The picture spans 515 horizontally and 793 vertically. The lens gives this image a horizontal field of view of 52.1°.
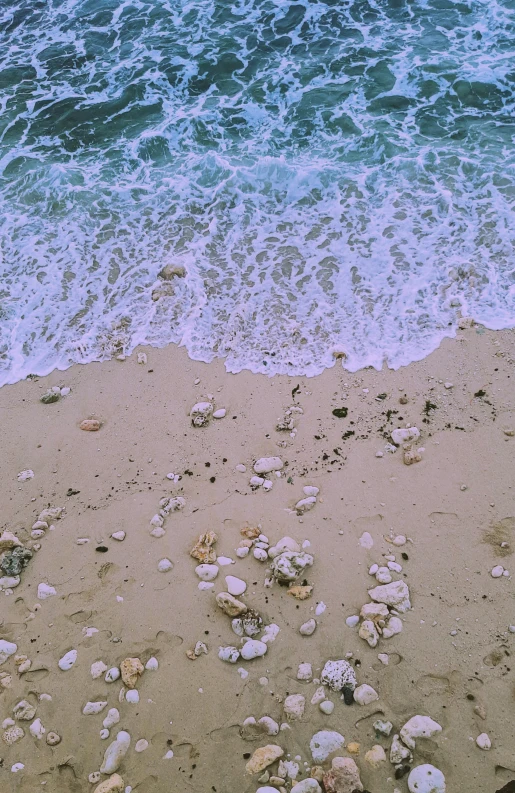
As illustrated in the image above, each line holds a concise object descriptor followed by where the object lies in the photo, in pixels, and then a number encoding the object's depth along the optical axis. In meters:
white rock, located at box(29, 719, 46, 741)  3.74
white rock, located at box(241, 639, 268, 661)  3.97
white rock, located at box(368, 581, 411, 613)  4.18
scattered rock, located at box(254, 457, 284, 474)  5.32
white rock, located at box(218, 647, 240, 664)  3.98
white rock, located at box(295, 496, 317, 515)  4.94
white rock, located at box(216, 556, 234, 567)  4.61
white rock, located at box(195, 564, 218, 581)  4.52
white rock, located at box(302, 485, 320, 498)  5.06
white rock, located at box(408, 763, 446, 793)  3.27
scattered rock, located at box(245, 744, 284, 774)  3.45
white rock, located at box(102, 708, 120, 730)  3.74
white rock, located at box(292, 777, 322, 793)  3.30
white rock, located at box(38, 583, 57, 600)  4.55
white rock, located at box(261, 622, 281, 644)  4.09
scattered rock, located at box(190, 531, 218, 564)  4.64
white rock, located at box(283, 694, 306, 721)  3.67
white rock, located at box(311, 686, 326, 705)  3.72
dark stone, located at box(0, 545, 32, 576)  4.72
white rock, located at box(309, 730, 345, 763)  3.49
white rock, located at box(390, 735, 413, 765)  3.39
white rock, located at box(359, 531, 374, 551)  4.63
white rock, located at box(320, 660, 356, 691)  3.78
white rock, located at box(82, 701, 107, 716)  3.82
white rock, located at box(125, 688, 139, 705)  3.84
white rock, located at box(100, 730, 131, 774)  3.54
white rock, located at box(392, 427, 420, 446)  5.43
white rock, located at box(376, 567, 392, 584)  4.34
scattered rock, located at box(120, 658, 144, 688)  3.92
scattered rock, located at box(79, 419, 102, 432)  6.00
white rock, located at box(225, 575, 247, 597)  4.38
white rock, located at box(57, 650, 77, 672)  4.07
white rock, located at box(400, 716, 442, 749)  3.48
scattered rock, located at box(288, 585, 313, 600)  4.31
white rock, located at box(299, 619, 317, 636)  4.09
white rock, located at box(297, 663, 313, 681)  3.85
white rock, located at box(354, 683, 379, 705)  3.68
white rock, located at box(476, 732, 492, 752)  3.42
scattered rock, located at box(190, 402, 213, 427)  5.86
